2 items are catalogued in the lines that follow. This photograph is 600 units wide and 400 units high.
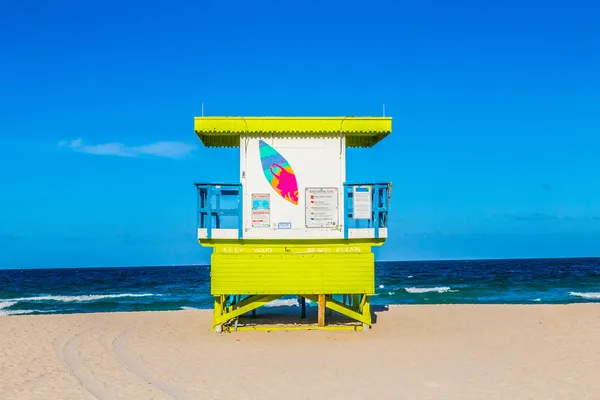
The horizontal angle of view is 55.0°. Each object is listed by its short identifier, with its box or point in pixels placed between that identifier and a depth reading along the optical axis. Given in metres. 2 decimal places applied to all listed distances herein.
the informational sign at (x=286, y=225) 14.70
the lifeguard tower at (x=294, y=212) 14.52
